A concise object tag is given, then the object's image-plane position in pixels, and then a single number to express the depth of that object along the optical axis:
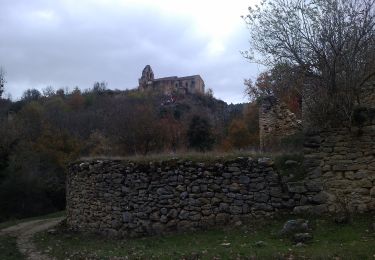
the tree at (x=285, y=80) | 12.96
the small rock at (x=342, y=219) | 10.34
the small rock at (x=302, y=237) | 9.51
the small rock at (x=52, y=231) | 17.40
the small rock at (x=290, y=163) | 12.02
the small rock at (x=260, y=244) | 9.66
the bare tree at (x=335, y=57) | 11.57
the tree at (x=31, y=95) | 81.85
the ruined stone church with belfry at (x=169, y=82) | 102.83
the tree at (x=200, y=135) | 35.91
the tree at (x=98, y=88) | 87.15
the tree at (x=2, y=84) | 34.29
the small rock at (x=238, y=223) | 12.09
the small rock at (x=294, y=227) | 10.16
